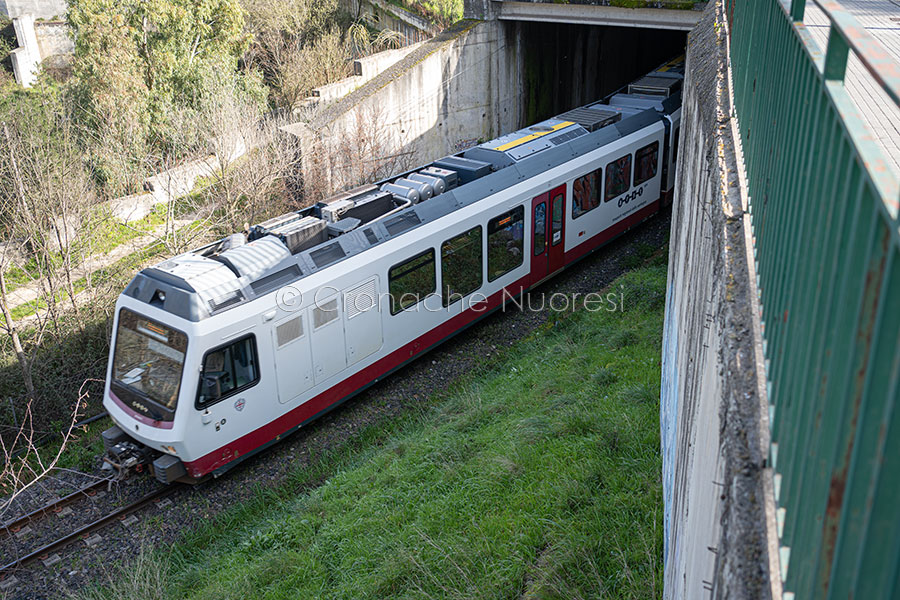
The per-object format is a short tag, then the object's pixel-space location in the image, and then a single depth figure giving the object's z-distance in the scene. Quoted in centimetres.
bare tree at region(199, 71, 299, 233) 1650
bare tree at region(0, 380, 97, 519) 1039
